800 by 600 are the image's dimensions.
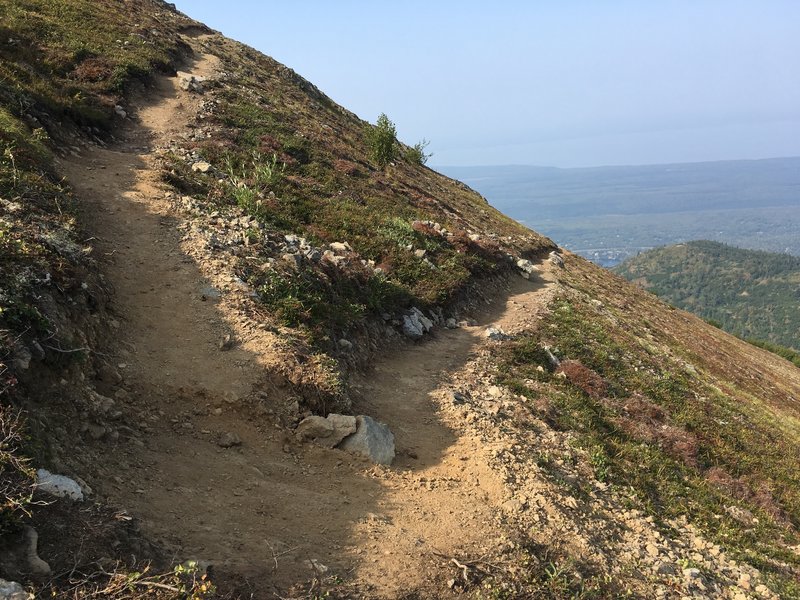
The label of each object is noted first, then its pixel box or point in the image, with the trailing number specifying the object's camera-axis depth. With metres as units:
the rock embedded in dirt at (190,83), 30.53
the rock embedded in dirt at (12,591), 4.50
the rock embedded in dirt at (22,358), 7.24
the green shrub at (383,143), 37.25
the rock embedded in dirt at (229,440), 9.13
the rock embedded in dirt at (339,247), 18.80
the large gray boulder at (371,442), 10.12
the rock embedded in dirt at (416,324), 17.31
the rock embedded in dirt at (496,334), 18.11
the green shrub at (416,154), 50.35
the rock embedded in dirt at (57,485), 5.80
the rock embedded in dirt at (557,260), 35.75
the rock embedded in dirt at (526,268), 28.98
